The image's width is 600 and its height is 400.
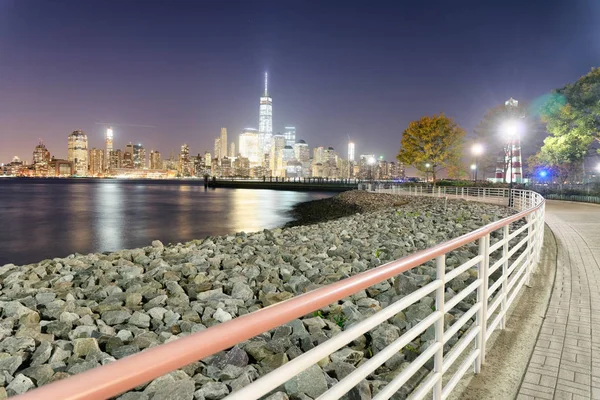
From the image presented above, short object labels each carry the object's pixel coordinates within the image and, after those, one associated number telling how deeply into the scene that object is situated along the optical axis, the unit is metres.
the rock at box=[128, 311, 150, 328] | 6.19
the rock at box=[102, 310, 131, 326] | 6.35
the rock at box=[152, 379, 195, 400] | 3.95
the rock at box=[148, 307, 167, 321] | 6.38
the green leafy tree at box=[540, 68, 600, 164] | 34.12
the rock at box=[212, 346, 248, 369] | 4.81
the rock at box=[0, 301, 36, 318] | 6.48
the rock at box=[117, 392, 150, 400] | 4.00
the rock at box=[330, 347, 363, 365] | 4.94
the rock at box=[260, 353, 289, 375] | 4.70
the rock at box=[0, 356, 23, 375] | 4.71
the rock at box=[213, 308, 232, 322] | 6.34
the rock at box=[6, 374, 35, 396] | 4.24
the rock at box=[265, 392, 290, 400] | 3.75
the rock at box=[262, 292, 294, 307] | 7.01
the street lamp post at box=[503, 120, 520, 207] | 25.45
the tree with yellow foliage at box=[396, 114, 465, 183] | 58.00
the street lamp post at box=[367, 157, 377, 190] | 79.32
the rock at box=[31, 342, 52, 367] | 5.00
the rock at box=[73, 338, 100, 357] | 5.16
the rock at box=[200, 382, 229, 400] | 4.12
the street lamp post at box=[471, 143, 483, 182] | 45.66
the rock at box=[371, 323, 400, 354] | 5.28
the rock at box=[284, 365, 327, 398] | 4.11
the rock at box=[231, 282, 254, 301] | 7.47
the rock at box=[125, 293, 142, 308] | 7.17
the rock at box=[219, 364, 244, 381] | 4.51
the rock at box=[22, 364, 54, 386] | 4.53
